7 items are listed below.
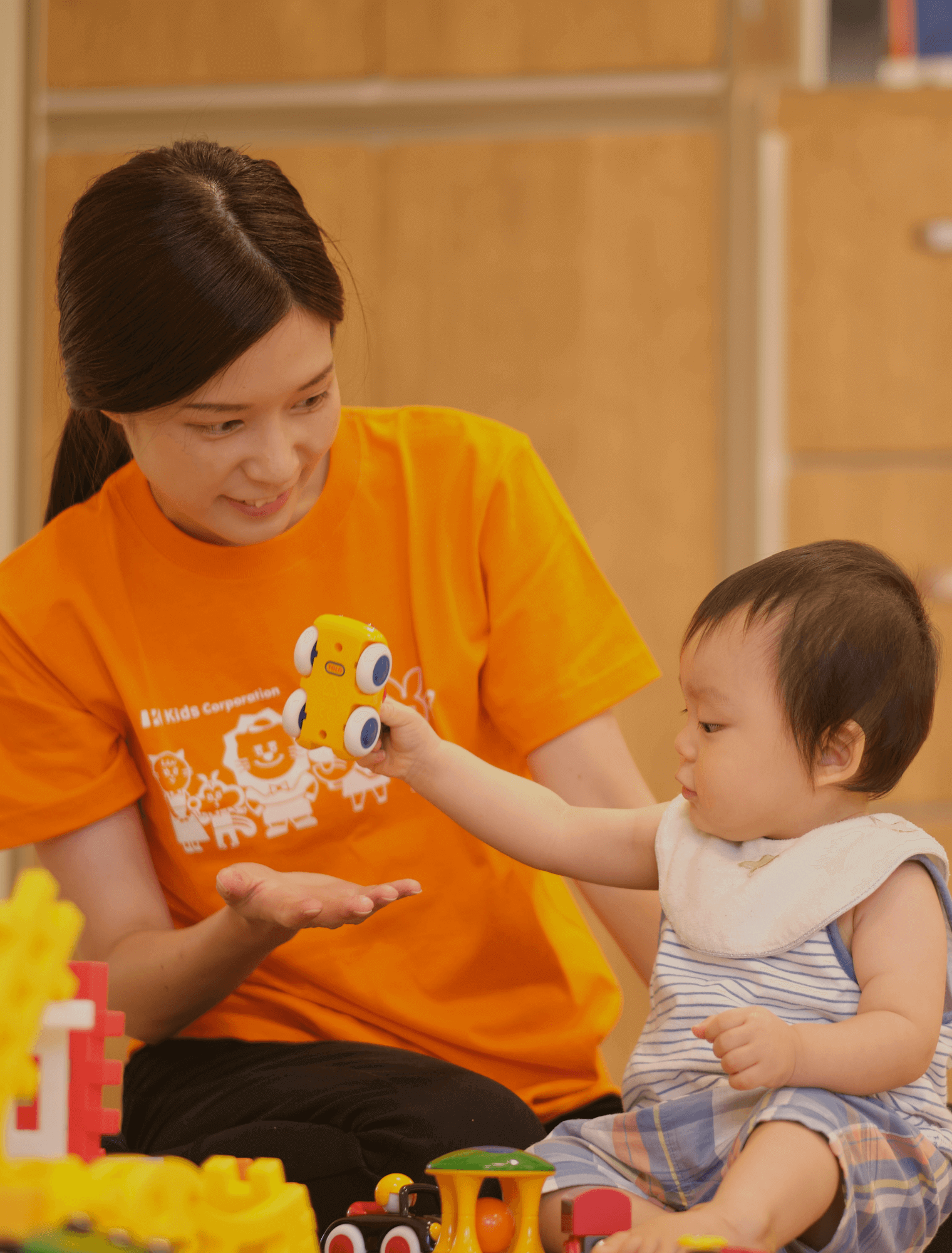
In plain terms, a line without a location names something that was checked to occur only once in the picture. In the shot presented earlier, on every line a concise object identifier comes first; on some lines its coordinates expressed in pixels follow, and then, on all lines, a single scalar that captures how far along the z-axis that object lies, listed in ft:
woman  6.40
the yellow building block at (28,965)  4.81
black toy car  5.49
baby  5.50
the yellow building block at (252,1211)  4.94
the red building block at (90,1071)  5.19
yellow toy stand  5.33
